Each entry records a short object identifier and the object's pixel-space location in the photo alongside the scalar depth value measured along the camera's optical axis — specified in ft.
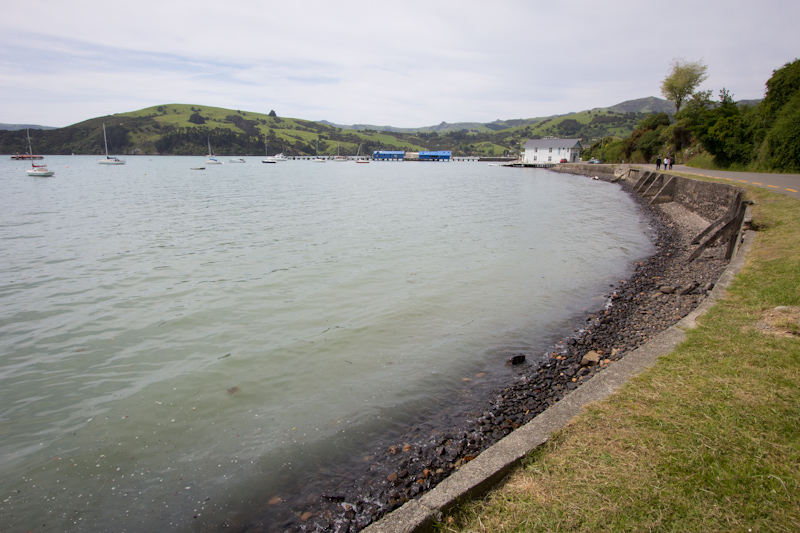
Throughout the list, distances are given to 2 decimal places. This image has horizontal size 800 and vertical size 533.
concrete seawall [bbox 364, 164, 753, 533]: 11.92
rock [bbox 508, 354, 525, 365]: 27.99
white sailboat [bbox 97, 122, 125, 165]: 389.15
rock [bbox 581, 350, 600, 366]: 26.13
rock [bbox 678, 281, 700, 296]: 37.47
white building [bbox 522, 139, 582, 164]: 425.28
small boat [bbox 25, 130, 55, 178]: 220.43
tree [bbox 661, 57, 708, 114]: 254.27
